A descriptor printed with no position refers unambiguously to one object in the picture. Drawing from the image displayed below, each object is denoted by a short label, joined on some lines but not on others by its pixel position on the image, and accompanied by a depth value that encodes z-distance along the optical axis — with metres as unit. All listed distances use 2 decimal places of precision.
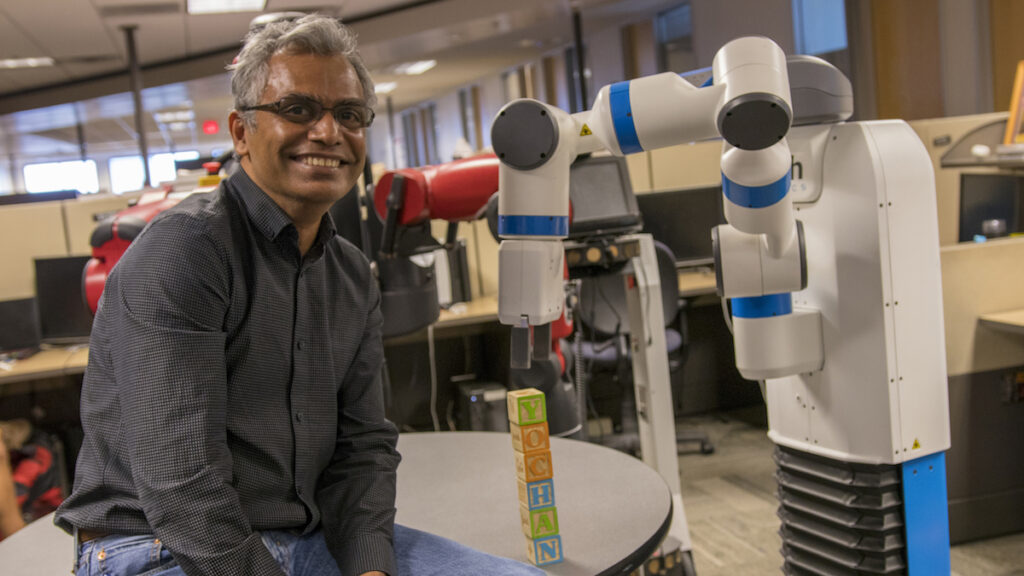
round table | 1.22
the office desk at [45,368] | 3.01
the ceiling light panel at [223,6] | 6.06
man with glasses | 1.05
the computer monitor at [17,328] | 3.50
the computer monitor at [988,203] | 3.25
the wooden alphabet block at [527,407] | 1.16
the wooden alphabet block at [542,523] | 1.17
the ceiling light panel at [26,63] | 7.51
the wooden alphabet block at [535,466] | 1.16
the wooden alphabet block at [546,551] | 1.17
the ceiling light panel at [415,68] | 9.90
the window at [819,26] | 5.82
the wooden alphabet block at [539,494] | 1.17
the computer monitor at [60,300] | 3.53
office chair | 3.20
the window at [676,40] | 7.75
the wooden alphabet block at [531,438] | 1.16
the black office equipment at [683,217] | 3.87
